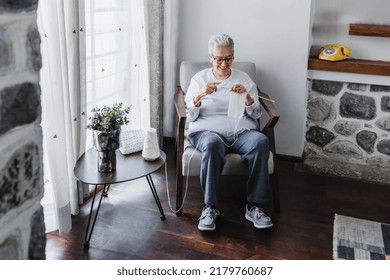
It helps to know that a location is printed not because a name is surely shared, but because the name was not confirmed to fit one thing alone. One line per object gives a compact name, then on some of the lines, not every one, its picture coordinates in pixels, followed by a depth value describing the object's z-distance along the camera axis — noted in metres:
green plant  2.26
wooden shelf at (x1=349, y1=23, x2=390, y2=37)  3.25
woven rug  2.35
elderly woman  2.51
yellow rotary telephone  3.33
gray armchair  2.58
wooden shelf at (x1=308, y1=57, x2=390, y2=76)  3.21
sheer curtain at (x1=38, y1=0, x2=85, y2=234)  2.17
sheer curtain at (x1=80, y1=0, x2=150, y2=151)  2.73
